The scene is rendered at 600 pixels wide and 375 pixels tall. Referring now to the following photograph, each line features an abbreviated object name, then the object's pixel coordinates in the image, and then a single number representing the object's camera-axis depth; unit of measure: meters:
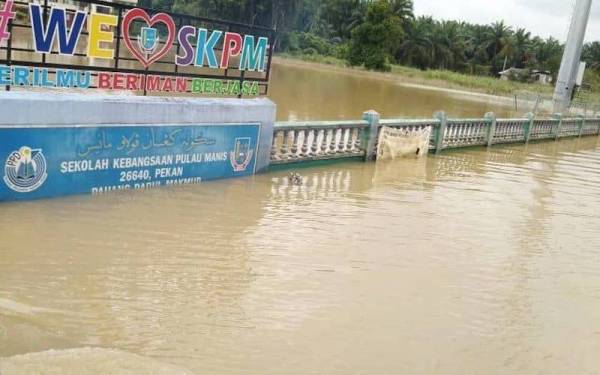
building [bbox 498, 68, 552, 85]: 69.00
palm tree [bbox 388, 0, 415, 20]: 72.75
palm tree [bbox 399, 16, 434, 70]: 74.19
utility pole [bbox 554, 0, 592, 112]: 29.39
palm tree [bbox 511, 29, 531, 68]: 76.56
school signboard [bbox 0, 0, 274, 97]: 6.84
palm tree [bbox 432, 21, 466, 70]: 75.25
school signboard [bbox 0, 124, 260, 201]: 6.88
